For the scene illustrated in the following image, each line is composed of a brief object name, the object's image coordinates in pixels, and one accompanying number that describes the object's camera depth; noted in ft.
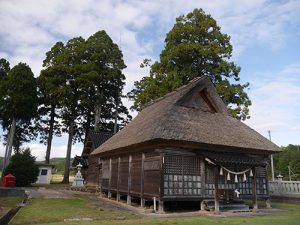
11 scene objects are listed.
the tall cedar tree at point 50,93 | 124.47
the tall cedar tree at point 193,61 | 95.66
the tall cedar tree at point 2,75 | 115.34
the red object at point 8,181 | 87.56
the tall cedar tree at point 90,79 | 124.06
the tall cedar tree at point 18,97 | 115.14
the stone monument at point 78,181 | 99.66
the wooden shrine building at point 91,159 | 105.87
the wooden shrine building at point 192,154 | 45.83
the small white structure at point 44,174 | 122.21
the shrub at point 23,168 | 97.40
